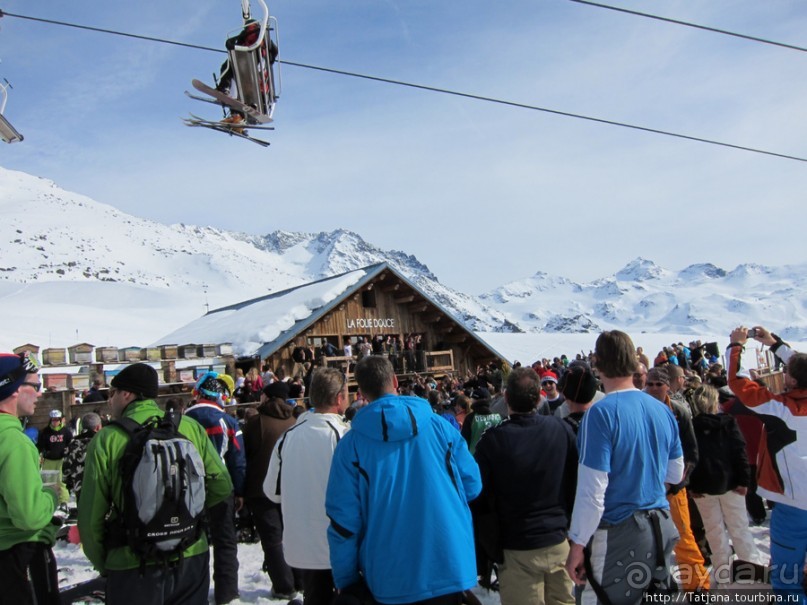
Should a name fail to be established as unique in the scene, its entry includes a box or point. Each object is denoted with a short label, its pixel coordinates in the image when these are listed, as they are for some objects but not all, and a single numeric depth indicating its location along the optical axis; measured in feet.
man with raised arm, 12.42
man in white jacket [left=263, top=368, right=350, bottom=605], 13.34
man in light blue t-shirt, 10.41
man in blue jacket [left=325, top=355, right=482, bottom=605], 9.16
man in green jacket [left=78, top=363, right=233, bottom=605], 10.48
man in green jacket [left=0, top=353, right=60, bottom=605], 10.53
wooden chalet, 56.80
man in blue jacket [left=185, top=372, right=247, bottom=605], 17.51
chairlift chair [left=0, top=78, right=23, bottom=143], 19.05
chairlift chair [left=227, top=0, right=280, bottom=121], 21.31
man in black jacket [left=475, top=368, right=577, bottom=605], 11.84
